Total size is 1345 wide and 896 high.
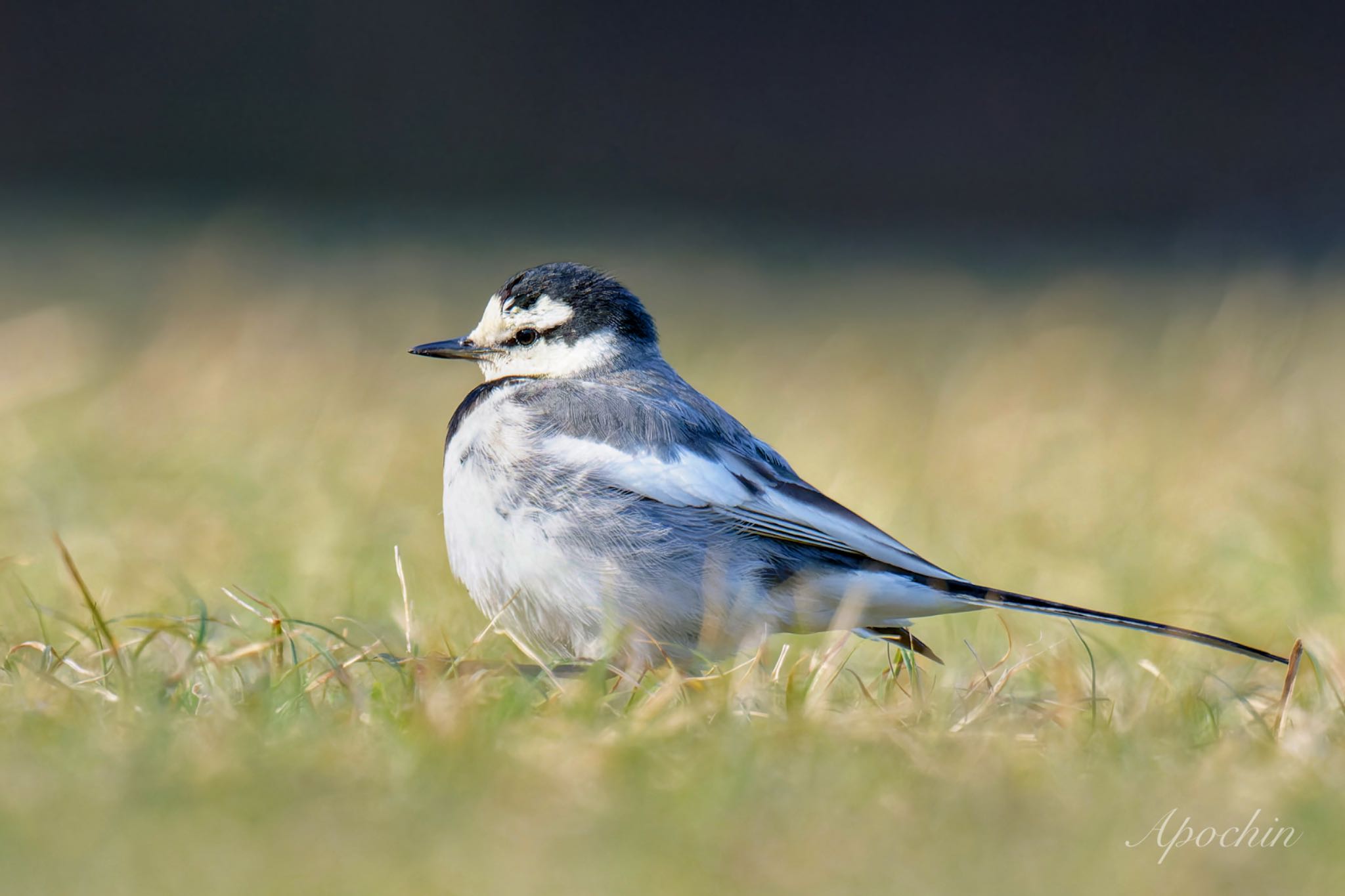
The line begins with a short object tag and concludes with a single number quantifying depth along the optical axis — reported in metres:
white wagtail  7.60
